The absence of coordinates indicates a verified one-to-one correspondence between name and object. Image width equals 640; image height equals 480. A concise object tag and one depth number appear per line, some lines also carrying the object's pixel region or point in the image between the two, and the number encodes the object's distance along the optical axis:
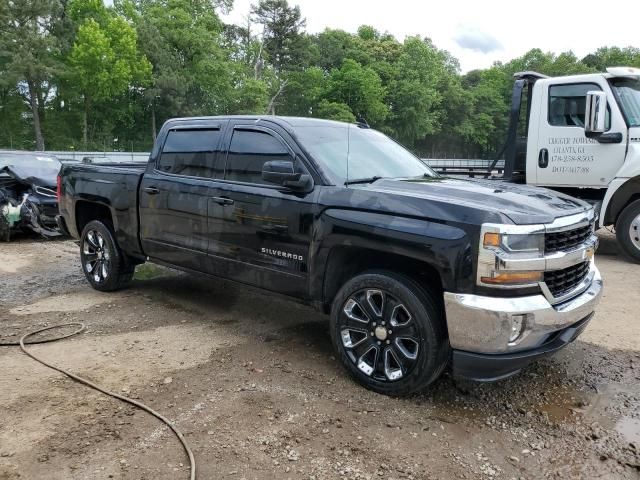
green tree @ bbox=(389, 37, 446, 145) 61.88
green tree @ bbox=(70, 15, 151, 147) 39.34
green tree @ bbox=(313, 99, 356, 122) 45.33
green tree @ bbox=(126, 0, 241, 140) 46.75
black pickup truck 3.24
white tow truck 7.70
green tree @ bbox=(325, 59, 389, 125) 47.97
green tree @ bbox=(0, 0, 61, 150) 38.47
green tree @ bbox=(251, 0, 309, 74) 63.88
